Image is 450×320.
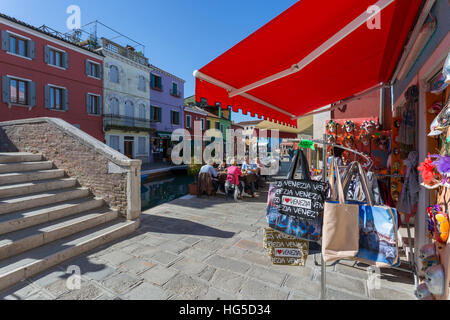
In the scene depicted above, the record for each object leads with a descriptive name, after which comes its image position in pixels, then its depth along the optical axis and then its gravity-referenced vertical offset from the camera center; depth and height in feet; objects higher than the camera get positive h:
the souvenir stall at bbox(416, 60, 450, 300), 5.39 -1.86
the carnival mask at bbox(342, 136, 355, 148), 17.01 +1.32
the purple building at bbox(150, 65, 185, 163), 73.67 +17.38
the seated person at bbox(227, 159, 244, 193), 24.49 -1.93
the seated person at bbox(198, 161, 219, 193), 26.37 -1.85
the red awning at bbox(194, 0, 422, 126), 6.57 +4.08
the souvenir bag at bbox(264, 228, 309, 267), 8.83 -3.74
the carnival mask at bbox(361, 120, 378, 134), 16.14 +2.36
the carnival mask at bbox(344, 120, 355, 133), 16.70 +2.44
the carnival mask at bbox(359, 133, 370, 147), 16.61 +1.52
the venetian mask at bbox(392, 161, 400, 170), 12.37 -0.42
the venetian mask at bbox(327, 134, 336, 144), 17.28 +1.57
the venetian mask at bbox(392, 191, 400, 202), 12.92 -2.20
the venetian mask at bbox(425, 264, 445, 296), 5.60 -3.18
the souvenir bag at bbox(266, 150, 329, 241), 6.46 -1.48
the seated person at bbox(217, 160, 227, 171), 31.20 -1.33
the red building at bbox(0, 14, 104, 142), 40.93 +17.31
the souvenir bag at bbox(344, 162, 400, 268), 5.31 -1.94
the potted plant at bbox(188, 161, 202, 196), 38.27 -1.80
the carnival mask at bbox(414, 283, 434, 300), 6.26 -3.92
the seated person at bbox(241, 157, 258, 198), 26.66 -2.13
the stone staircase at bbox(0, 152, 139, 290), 10.50 -3.89
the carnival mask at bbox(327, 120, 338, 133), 17.31 +2.52
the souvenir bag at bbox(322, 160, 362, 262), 5.52 -1.86
